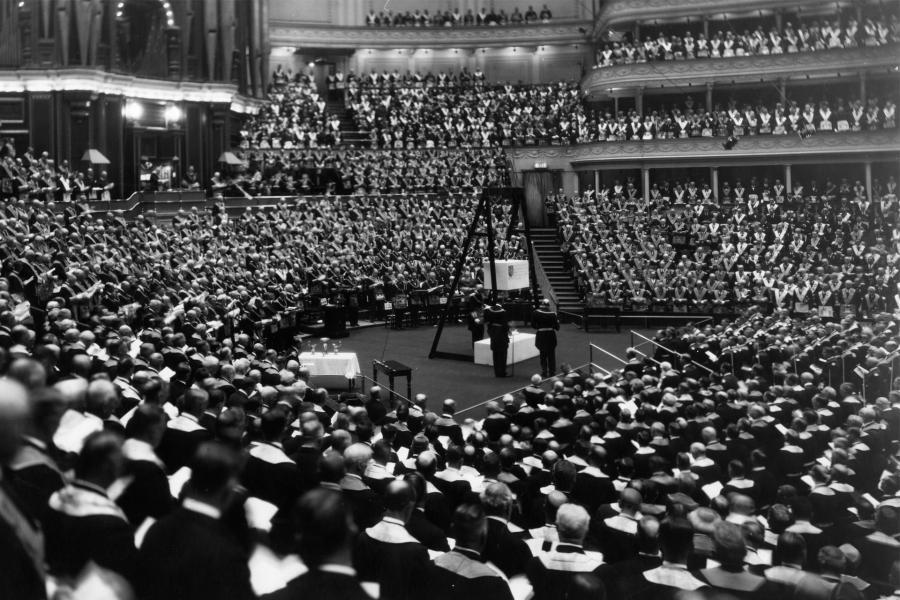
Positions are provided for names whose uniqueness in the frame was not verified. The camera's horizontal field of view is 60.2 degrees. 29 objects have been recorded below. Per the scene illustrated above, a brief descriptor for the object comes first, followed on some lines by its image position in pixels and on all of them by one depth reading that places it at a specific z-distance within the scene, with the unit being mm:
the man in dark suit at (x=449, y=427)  8898
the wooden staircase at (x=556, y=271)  27906
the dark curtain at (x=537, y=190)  35500
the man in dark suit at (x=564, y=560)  4551
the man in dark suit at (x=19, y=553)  2834
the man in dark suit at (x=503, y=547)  4902
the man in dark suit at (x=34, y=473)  3707
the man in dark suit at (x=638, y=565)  4742
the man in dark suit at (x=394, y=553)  4316
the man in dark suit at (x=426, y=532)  5246
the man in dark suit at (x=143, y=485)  4234
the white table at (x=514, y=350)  19188
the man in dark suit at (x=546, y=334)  17031
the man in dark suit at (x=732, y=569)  4305
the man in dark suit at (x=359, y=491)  5574
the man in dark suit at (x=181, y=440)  5820
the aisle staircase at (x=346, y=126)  37438
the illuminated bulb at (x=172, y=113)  31781
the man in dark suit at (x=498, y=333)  17469
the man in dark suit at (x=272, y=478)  5434
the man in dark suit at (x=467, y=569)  4156
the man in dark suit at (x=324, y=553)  3396
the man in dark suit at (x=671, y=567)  4426
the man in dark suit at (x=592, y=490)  6816
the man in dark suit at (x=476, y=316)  20094
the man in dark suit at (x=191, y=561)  3461
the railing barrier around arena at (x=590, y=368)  14258
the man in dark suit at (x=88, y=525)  3404
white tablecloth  15992
